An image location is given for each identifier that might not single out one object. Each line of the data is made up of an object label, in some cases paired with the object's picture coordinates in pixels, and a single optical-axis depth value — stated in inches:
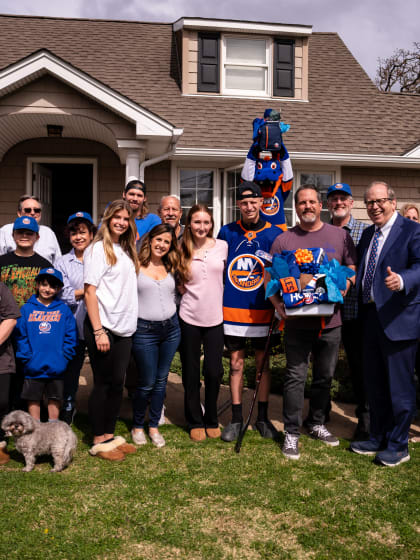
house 307.0
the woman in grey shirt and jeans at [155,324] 151.0
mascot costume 180.2
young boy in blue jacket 149.7
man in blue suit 141.9
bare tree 877.2
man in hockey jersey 158.7
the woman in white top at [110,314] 139.0
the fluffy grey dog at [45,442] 138.0
